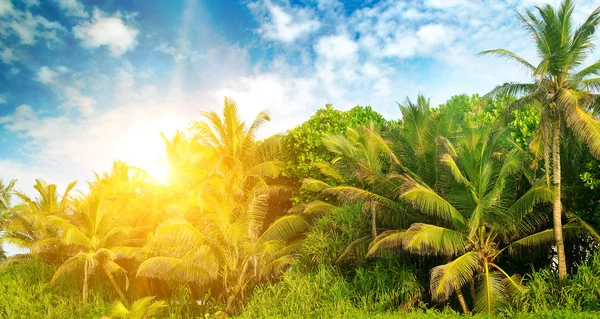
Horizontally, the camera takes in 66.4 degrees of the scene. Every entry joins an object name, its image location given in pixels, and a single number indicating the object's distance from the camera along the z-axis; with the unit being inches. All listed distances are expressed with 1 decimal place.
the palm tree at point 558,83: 460.1
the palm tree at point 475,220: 469.4
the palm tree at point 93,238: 774.5
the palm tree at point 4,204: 1243.2
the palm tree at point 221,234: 666.2
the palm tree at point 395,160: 556.4
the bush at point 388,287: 532.4
